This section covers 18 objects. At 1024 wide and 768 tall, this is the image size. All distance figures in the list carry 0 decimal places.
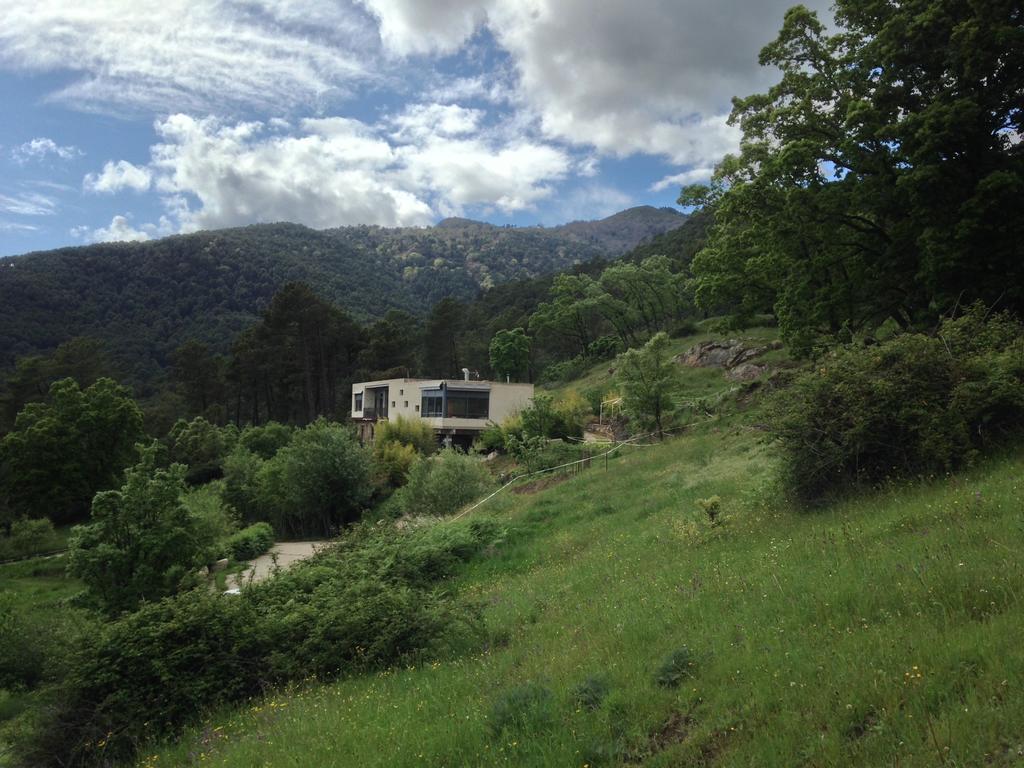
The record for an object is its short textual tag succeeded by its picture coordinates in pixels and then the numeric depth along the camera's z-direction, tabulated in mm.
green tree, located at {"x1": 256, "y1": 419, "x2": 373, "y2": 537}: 38969
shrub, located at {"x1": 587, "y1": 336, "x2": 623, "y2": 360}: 67000
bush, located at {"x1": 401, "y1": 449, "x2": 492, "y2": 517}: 27328
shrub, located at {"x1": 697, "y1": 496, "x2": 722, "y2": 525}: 11000
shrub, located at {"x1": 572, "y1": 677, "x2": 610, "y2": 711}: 5297
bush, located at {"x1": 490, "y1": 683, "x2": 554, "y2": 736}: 5160
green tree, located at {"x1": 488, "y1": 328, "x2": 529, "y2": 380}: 75062
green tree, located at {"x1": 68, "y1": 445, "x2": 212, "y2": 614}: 17016
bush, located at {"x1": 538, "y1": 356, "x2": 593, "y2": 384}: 66862
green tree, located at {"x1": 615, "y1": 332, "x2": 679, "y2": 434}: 27719
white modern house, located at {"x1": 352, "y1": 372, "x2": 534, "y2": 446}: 52062
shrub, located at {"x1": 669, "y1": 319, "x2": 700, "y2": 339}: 59688
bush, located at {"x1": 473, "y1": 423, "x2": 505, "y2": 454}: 44156
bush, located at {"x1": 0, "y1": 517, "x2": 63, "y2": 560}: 39500
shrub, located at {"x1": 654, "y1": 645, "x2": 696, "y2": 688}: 5348
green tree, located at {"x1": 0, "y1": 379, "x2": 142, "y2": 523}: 45562
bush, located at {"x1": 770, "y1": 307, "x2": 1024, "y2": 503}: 9555
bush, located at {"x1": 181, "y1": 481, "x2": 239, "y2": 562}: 21606
